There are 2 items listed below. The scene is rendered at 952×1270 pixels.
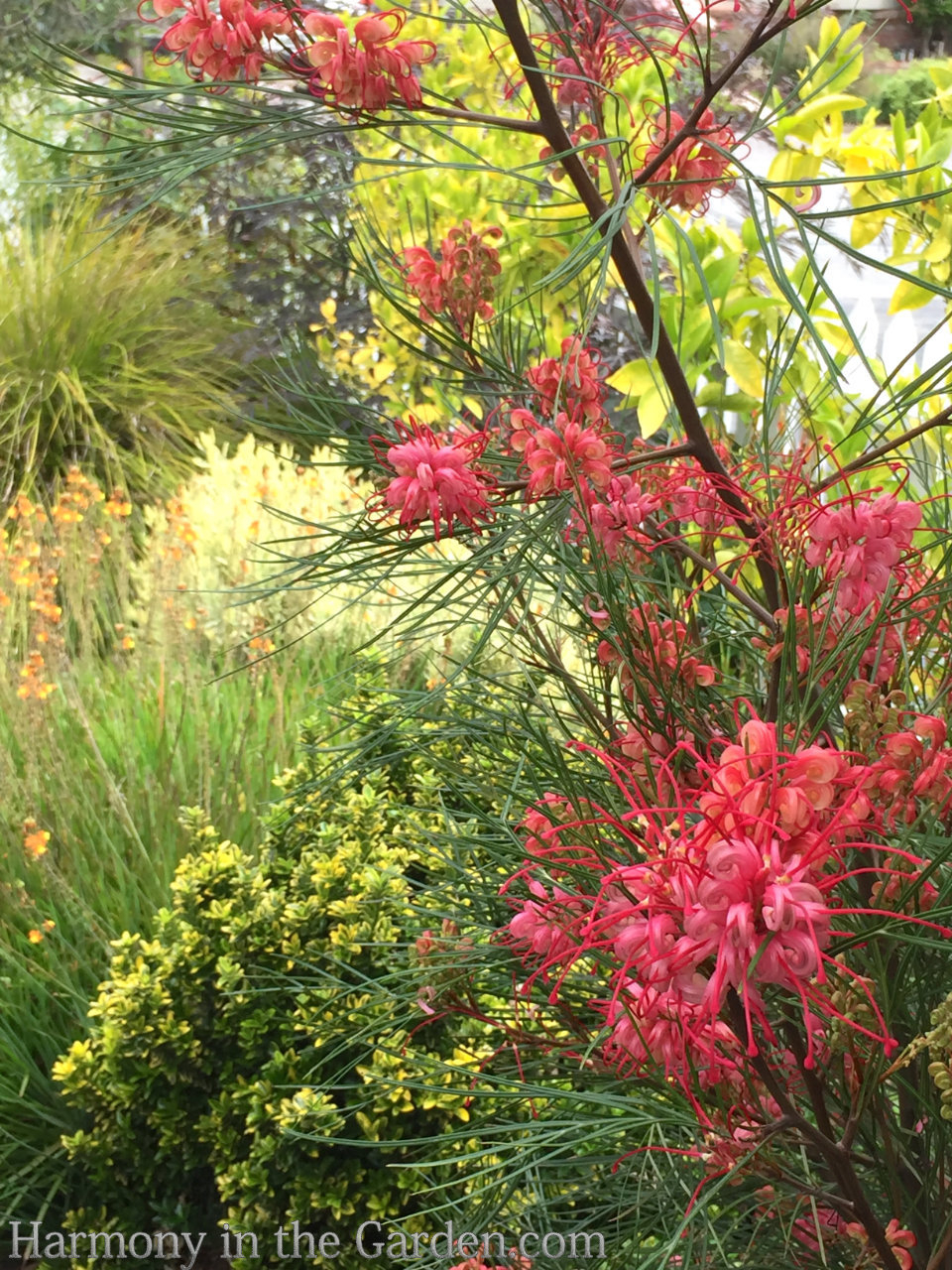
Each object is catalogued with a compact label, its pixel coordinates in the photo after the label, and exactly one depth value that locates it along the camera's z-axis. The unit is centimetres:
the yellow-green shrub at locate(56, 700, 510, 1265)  115
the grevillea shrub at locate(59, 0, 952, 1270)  35
